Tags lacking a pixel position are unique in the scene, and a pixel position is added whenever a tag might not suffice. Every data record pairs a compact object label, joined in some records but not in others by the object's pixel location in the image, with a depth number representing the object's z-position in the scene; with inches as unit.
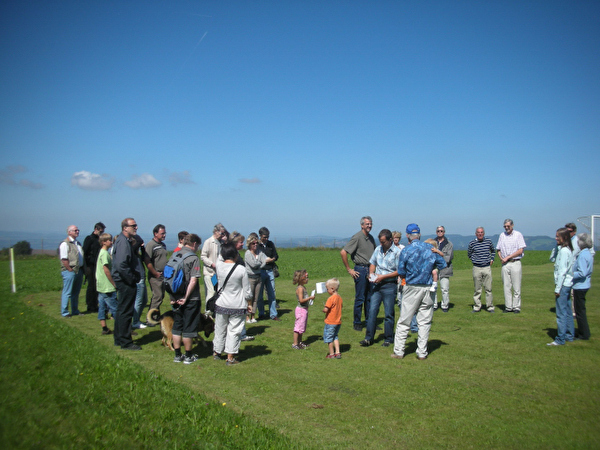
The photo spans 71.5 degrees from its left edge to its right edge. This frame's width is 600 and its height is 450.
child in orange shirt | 275.6
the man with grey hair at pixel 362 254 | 350.9
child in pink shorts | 298.8
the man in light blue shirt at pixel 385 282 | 307.4
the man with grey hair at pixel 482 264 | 425.7
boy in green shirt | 319.3
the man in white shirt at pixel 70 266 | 410.3
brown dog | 299.7
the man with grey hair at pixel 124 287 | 296.2
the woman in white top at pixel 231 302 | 262.7
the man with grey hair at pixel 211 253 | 372.5
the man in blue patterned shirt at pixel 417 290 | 267.6
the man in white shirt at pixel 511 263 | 414.9
